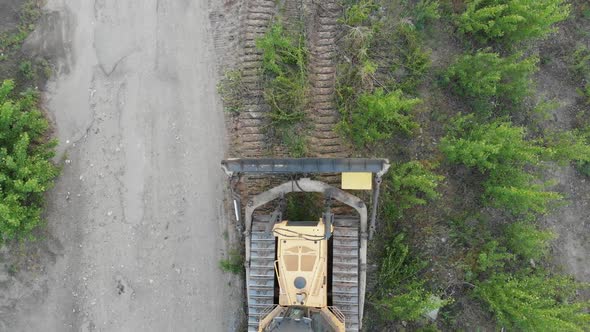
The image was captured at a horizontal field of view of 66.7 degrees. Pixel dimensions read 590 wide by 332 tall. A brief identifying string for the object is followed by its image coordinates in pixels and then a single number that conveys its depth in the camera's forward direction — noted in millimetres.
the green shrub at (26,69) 10867
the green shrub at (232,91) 10945
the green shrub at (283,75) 10547
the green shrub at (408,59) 10727
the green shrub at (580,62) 11625
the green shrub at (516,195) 9105
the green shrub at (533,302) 8789
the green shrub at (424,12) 10578
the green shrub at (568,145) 9922
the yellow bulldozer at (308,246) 9031
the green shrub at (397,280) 9953
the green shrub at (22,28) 11031
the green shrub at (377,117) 9477
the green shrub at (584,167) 11297
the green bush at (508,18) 9711
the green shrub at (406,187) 9758
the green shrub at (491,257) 9914
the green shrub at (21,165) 9266
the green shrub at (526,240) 9711
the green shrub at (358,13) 10750
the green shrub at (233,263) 10430
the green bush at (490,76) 9875
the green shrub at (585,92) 11547
